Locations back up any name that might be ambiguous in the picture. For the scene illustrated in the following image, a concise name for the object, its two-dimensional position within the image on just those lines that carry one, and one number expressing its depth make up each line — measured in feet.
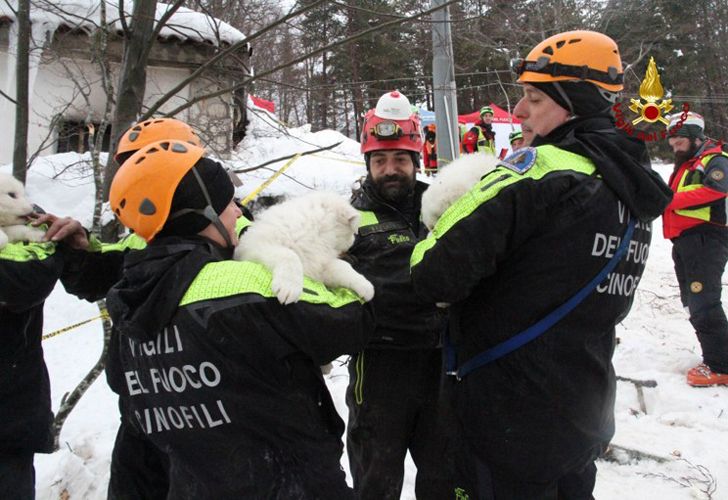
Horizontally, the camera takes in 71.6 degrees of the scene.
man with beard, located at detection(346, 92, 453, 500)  8.39
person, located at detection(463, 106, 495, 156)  41.68
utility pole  21.45
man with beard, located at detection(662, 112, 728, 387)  16.27
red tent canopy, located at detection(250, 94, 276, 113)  48.84
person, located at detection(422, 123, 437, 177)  45.60
